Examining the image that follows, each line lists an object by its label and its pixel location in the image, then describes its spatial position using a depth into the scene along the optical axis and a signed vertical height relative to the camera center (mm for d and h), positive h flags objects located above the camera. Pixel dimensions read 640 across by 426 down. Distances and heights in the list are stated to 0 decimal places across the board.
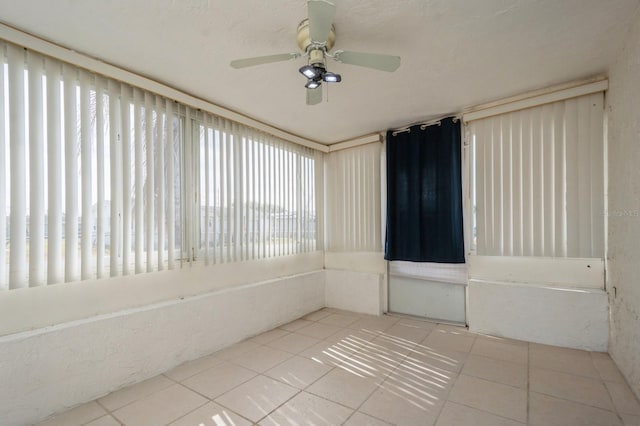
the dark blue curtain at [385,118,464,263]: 3375 +232
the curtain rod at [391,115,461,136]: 3380 +1145
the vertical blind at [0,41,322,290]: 1915 +322
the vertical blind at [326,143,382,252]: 4137 +225
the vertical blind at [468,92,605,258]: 2689 +326
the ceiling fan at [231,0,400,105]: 1712 +983
